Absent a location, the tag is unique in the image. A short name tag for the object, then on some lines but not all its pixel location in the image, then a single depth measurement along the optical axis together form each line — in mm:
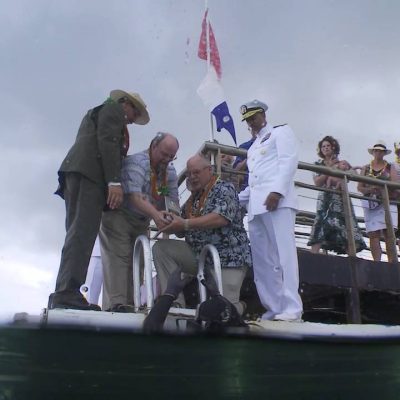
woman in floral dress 6062
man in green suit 3705
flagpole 6574
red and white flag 7613
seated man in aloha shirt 4035
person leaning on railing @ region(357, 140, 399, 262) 6315
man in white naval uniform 4297
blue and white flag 7008
